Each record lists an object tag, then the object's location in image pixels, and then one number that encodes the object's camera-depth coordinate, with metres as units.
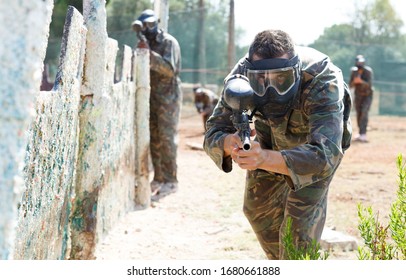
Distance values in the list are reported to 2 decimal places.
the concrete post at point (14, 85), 2.47
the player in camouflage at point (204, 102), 24.11
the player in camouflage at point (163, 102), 13.58
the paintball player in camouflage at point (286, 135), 5.49
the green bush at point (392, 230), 4.62
